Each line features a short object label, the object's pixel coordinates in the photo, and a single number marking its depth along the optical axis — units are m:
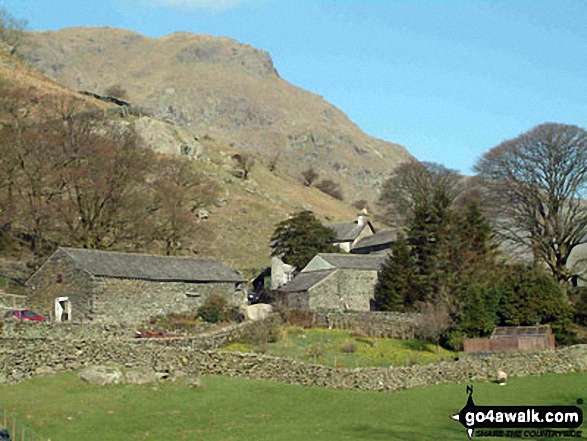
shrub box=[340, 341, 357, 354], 39.66
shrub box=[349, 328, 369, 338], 45.60
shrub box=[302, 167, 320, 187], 146.00
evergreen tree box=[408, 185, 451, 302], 54.66
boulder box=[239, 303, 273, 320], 49.69
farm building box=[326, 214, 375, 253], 78.94
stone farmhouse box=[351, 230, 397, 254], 73.94
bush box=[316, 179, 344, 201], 149.50
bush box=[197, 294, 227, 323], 48.16
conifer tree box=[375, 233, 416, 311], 54.56
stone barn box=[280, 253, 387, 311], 56.22
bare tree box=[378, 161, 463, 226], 89.00
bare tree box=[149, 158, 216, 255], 63.84
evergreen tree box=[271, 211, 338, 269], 69.06
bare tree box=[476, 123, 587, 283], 52.56
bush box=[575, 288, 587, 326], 48.91
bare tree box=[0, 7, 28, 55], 127.31
